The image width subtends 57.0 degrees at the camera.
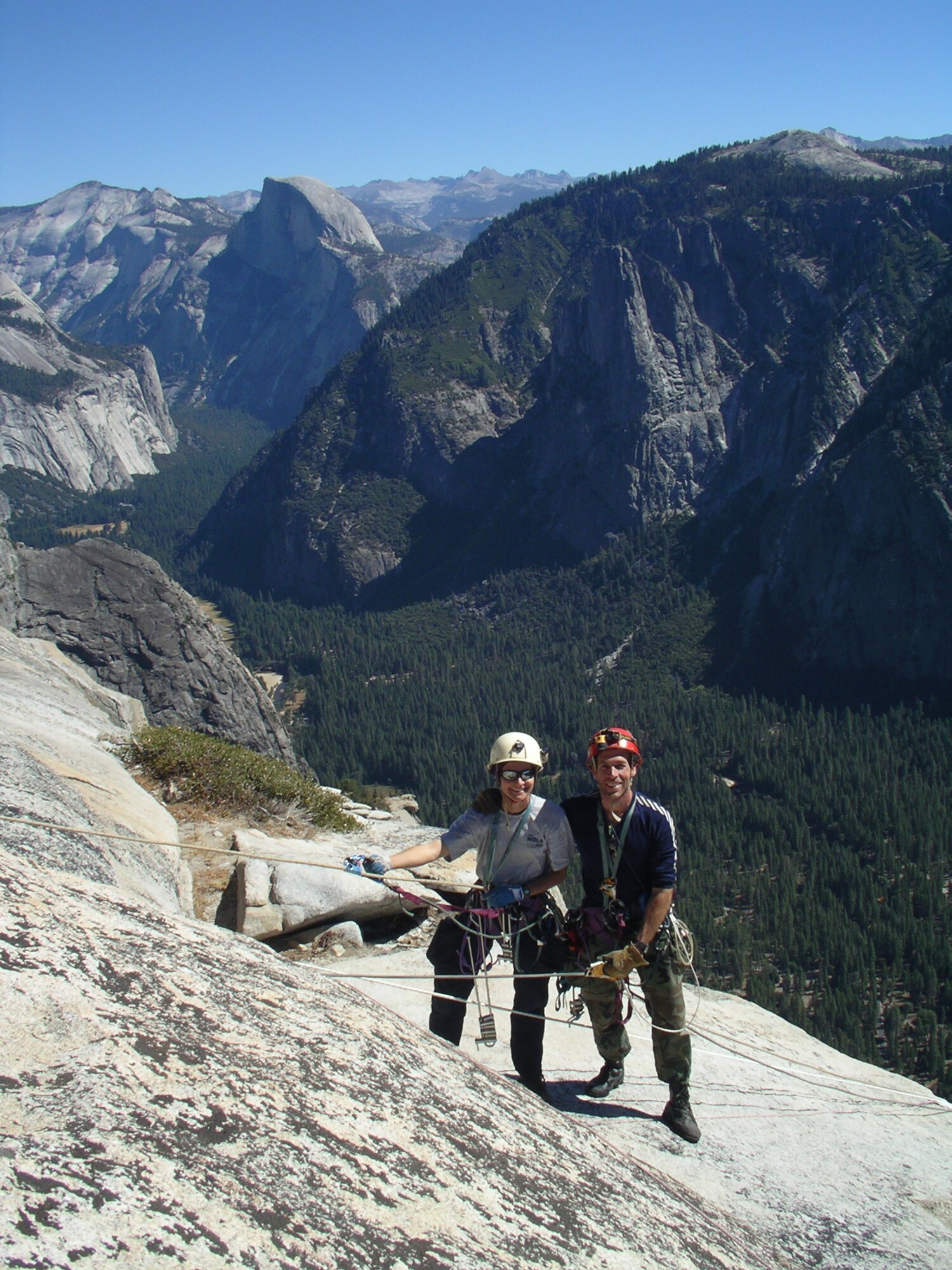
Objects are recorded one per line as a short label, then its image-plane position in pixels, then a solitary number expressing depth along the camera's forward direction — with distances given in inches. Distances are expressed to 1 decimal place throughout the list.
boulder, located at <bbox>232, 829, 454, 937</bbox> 425.1
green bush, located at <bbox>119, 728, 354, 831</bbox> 577.0
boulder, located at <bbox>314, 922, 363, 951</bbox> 434.3
